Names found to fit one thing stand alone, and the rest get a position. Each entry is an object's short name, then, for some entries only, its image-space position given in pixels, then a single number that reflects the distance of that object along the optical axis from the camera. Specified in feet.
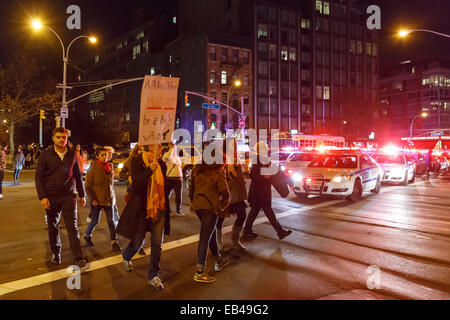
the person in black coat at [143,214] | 16.02
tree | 131.03
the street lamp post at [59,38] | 68.90
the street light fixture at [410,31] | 54.30
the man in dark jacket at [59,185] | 18.48
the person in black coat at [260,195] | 23.04
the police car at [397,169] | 60.95
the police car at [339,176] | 41.14
